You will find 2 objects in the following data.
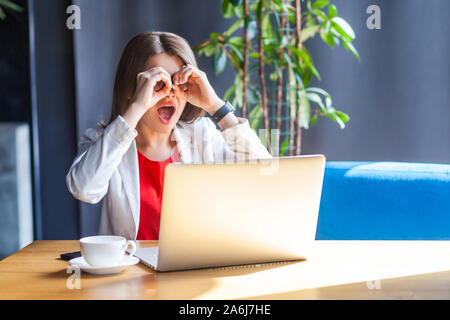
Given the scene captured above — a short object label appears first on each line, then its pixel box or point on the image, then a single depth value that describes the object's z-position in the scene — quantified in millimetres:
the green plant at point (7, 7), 2904
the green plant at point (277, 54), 2490
